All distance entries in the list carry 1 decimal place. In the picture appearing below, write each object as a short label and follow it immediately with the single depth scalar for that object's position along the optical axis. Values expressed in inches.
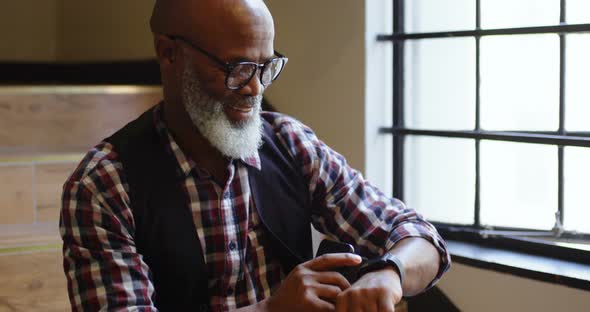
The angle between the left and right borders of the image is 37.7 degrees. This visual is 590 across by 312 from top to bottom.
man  55.8
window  84.7
